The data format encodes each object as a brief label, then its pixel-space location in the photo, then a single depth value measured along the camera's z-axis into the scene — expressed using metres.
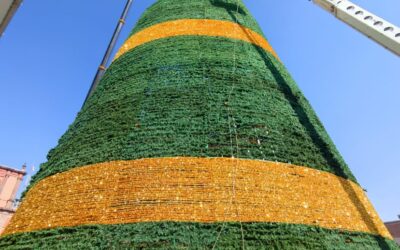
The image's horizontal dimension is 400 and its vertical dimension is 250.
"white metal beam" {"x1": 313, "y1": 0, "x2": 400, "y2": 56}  5.41
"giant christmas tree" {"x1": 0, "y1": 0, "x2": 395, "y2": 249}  3.20
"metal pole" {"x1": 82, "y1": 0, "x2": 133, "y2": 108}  8.93
